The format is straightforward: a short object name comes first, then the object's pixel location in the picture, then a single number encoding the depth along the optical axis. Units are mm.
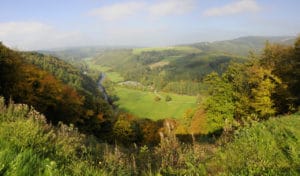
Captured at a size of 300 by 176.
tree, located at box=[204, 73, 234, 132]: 28814
